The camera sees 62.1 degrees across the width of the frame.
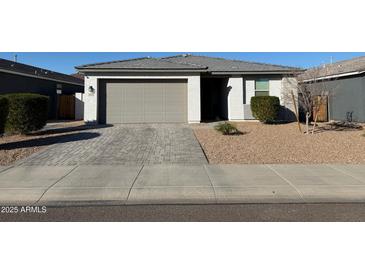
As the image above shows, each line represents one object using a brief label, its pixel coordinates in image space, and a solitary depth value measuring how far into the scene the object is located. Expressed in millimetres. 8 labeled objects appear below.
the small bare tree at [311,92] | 13641
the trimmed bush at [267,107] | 15445
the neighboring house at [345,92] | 16859
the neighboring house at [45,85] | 19375
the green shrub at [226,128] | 12391
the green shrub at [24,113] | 12031
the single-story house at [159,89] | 16266
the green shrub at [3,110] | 10897
